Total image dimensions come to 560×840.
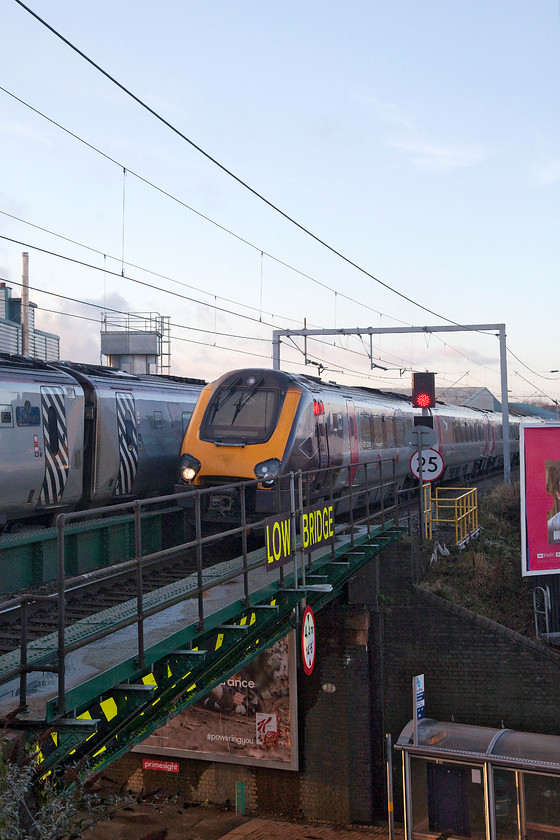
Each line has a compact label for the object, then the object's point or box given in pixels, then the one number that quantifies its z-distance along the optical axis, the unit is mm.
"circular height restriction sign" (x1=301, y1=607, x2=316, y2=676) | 10039
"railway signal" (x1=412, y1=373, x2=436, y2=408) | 15531
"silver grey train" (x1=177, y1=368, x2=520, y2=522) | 13742
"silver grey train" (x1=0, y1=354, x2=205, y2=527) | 12422
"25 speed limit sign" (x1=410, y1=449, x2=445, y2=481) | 15531
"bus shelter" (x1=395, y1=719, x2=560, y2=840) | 13516
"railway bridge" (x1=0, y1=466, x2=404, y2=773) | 5211
